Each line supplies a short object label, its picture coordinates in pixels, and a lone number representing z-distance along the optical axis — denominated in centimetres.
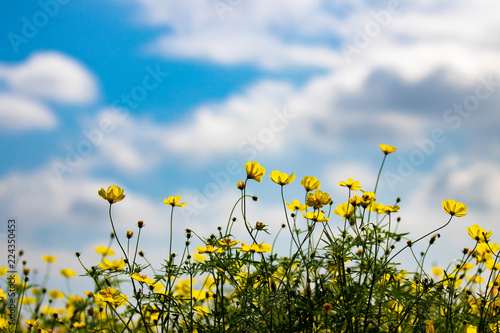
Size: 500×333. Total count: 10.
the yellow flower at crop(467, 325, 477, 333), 257
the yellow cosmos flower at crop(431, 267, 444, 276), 436
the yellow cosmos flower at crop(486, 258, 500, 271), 259
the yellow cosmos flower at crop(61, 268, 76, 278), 409
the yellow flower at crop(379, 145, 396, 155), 254
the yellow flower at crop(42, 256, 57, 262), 407
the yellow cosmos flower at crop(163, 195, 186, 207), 241
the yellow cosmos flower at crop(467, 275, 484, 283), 348
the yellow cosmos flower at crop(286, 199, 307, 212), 247
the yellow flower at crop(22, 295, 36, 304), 332
